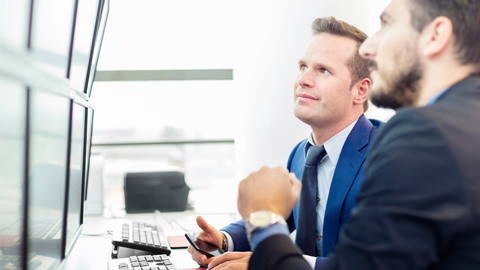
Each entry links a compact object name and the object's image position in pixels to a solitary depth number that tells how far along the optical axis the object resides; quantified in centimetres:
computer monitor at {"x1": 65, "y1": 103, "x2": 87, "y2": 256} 110
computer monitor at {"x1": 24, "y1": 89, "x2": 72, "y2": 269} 71
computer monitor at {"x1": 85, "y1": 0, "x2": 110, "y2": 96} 141
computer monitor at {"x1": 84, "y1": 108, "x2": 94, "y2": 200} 142
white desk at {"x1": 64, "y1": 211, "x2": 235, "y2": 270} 122
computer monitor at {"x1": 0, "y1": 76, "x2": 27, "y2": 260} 56
